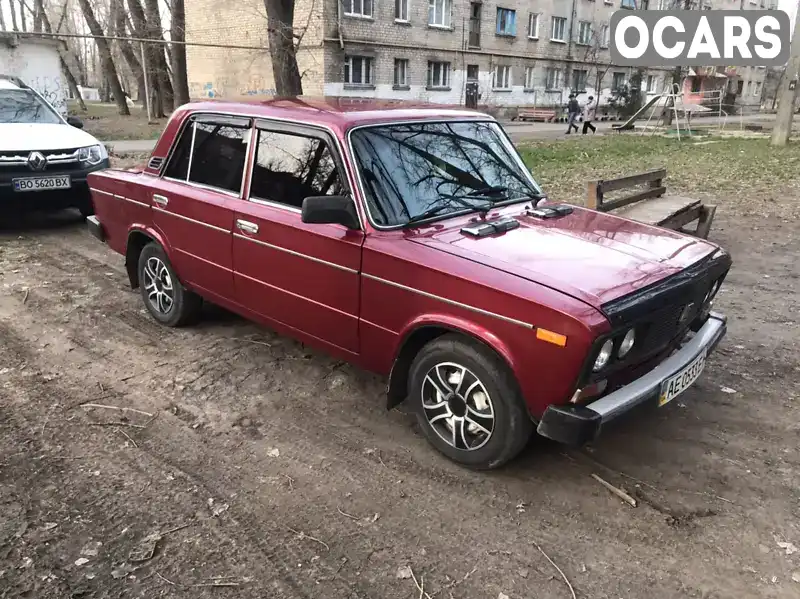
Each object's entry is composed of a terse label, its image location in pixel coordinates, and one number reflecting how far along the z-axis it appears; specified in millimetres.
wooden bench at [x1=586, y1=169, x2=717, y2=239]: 6523
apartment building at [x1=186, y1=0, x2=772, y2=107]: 27141
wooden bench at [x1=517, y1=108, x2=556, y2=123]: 34062
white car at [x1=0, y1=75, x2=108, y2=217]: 7691
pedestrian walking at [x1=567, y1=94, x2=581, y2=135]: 26745
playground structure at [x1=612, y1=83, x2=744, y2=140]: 24103
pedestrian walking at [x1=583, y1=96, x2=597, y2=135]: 36534
